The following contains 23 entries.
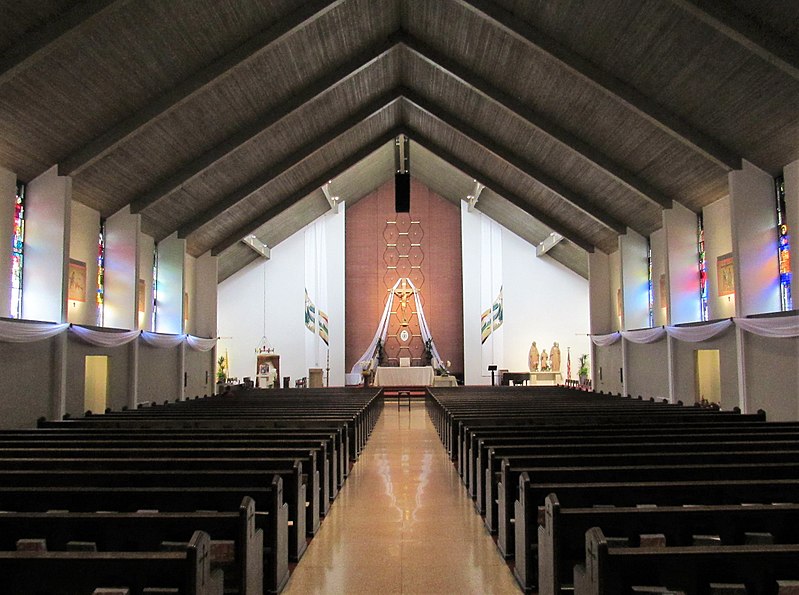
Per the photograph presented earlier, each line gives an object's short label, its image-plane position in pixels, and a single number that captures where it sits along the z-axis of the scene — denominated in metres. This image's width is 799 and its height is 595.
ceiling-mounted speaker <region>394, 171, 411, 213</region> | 16.86
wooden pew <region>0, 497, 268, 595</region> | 2.95
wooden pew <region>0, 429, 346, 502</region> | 5.64
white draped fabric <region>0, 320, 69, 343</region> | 8.70
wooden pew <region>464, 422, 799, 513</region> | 5.50
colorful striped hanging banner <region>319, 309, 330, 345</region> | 23.88
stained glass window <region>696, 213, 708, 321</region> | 13.20
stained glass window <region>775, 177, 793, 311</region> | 10.24
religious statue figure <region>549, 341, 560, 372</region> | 22.86
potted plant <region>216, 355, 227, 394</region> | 21.04
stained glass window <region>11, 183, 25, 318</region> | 10.10
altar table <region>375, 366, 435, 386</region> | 22.09
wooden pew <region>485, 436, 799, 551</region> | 4.60
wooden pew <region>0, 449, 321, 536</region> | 4.61
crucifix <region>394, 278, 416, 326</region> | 23.98
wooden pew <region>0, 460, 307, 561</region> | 4.10
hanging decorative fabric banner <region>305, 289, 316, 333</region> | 23.58
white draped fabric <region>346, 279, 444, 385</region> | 23.36
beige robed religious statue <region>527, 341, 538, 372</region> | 23.02
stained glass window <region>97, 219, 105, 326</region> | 12.91
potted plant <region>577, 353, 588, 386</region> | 22.11
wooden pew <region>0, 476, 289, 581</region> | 3.57
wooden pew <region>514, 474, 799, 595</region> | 3.59
